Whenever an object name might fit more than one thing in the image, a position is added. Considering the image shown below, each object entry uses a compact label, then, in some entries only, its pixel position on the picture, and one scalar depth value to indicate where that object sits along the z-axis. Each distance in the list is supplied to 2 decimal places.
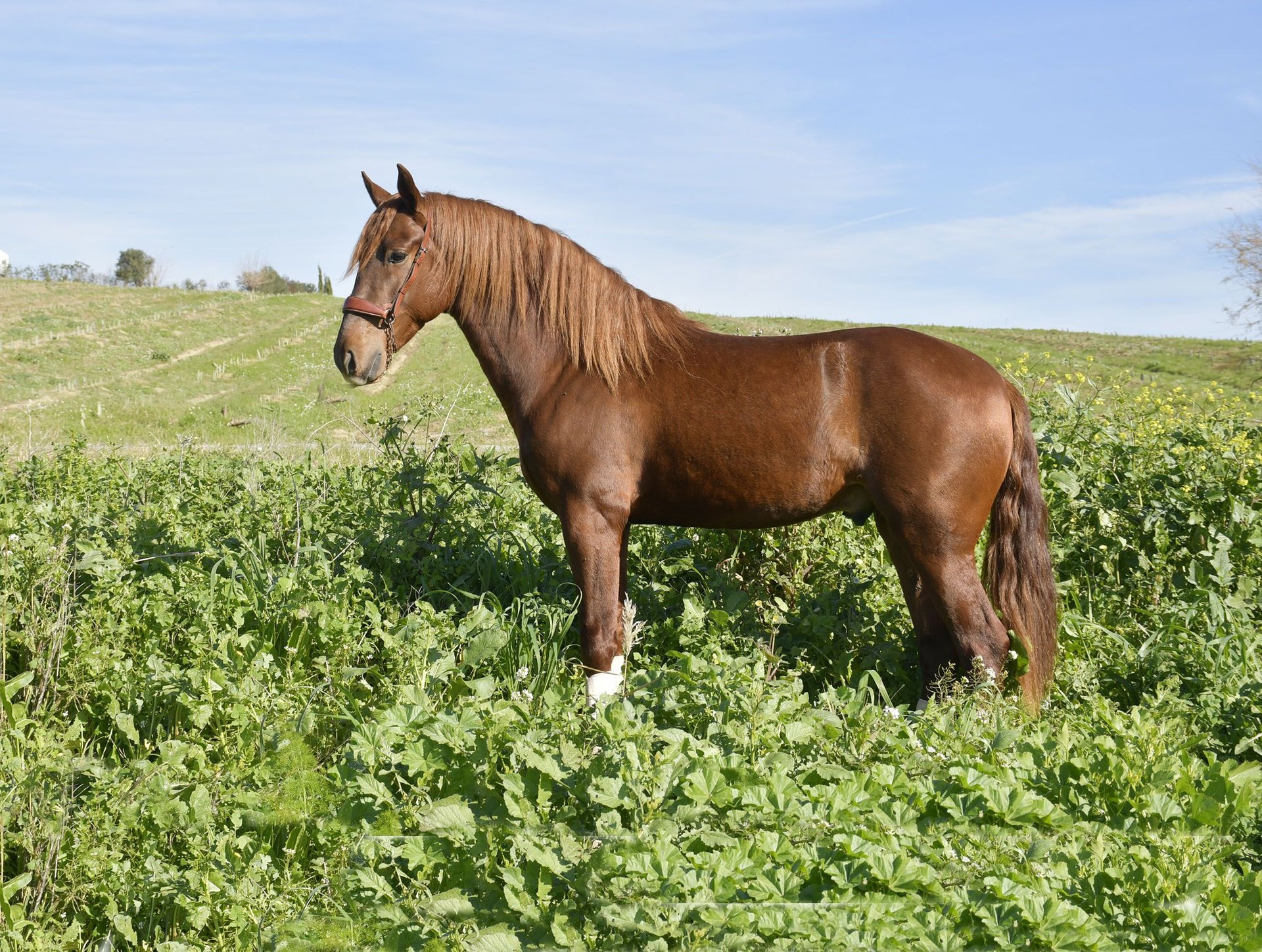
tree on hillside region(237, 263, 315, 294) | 75.94
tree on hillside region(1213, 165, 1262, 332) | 27.38
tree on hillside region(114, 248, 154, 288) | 80.56
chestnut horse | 3.95
